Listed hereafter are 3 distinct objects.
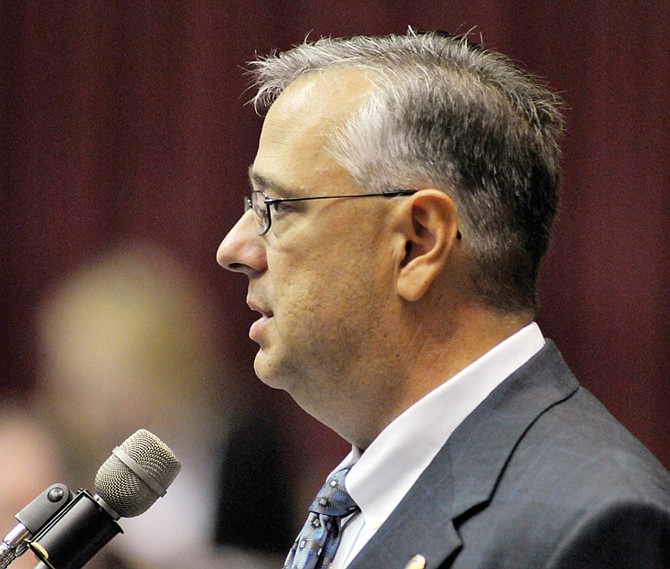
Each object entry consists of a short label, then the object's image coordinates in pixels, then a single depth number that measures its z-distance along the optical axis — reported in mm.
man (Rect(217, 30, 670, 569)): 3148
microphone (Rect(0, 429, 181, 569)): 3130
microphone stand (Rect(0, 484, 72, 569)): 3123
